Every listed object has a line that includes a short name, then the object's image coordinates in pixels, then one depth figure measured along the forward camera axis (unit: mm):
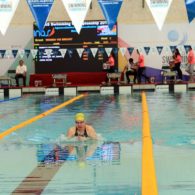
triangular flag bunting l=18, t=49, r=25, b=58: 26025
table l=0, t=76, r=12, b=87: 24562
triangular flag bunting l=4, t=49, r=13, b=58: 26109
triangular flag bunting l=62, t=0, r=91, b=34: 17703
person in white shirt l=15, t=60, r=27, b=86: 24400
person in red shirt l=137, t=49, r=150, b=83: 24422
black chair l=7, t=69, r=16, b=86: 25422
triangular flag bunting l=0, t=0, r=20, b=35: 17453
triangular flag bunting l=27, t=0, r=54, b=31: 18328
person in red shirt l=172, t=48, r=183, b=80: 23969
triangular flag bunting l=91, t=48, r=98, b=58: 24938
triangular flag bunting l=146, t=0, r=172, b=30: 17281
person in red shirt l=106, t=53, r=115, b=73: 24266
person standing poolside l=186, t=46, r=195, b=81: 24406
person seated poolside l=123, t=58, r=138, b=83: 24422
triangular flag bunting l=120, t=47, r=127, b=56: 25536
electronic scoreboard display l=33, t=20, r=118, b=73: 24906
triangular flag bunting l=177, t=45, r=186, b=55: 25609
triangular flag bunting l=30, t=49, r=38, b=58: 25109
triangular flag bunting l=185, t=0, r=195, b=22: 17203
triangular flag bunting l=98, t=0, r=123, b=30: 18344
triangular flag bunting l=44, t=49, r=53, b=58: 24938
